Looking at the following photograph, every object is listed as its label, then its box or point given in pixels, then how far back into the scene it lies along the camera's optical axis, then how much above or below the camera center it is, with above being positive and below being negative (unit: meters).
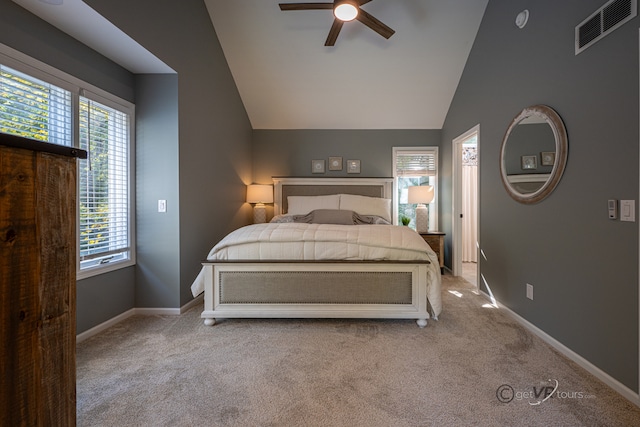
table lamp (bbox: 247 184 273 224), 4.60 +0.19
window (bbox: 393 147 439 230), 4.85 +0.56
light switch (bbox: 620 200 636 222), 1.59 -0.02
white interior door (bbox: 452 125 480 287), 4.24 +0.01
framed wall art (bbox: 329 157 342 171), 4.91 +0.78
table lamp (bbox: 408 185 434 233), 4.50 +0.14
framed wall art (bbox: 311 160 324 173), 4.93 +0.73
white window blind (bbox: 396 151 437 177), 4.86 +0.75
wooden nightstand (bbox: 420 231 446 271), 4.25 -0.50
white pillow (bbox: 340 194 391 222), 4.50 +0.05
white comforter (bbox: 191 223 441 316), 2.53 -0.35
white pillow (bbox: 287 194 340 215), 4.54 +0.08
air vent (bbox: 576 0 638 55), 1.63 +1.15
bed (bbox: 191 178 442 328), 2.51 -0.61
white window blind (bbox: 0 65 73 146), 1.82 +0.71
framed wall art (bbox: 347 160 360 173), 4.91 +0.73
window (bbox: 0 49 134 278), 1.90 +0.58
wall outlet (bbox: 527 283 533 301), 2.47 -0.73
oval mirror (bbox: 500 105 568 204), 2.16 +0.45
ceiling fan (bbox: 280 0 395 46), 2.46 +1.77
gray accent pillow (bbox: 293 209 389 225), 4.02 -0.14
